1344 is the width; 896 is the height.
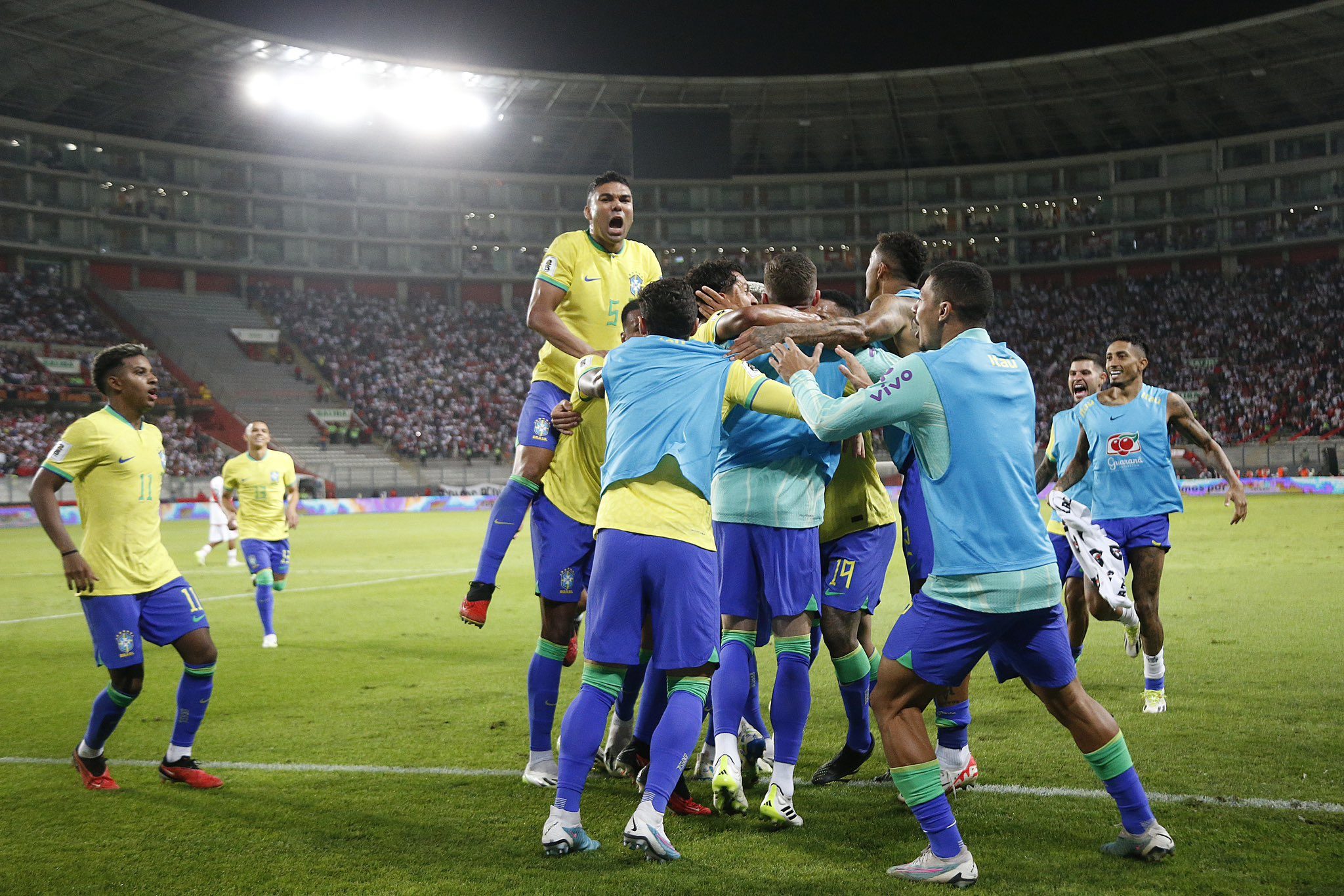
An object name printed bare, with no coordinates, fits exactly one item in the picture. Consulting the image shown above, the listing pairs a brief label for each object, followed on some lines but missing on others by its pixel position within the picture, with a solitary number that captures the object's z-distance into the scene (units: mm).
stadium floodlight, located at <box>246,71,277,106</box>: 47625
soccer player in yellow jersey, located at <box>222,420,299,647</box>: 12492
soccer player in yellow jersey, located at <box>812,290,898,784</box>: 5520
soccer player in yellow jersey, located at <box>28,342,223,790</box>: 5824
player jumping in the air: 6074
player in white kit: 20781
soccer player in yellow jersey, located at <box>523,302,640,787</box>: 5930
